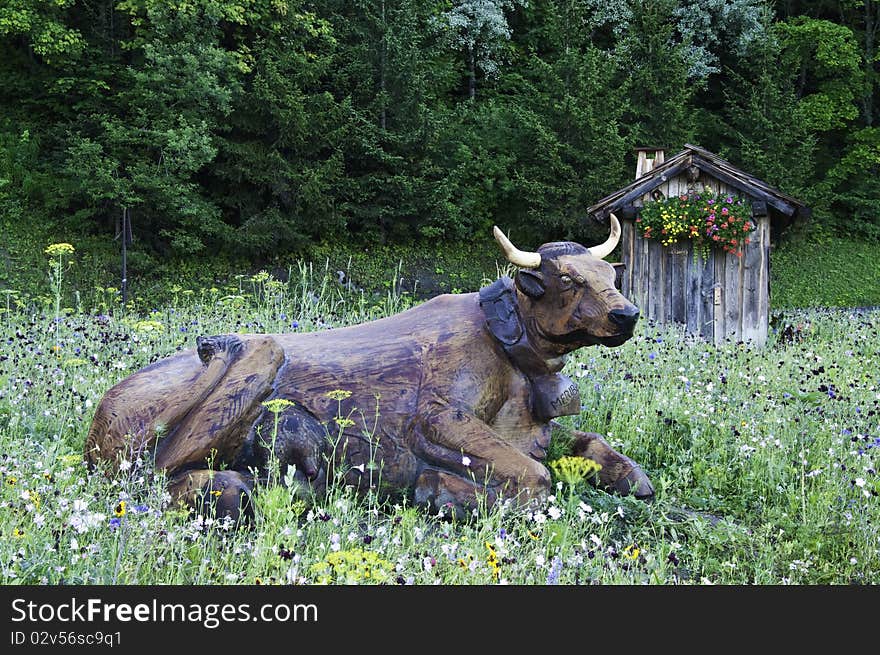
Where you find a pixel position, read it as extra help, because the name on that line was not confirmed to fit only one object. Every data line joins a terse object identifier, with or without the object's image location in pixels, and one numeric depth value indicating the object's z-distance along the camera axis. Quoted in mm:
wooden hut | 13094
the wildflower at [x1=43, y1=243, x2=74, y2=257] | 7666
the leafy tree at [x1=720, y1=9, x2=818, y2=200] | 26438
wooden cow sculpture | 4047
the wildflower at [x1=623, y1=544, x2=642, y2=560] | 3324
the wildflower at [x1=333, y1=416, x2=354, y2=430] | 3938
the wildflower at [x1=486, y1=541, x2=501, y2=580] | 3008
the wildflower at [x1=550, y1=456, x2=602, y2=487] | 4055
